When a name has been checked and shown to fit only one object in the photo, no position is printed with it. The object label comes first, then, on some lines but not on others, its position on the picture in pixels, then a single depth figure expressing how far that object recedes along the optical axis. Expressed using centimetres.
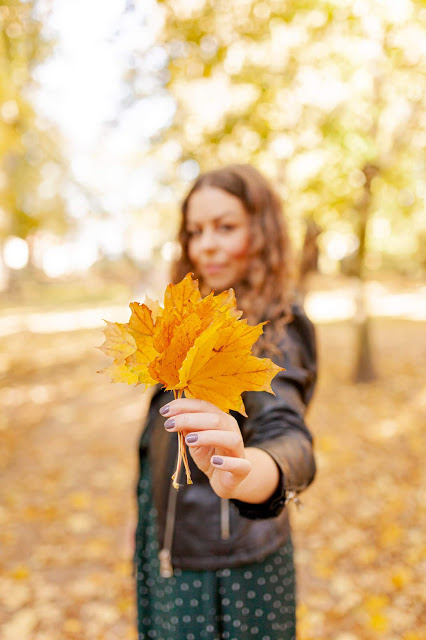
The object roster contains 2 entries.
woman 142
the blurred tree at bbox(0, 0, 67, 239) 400
